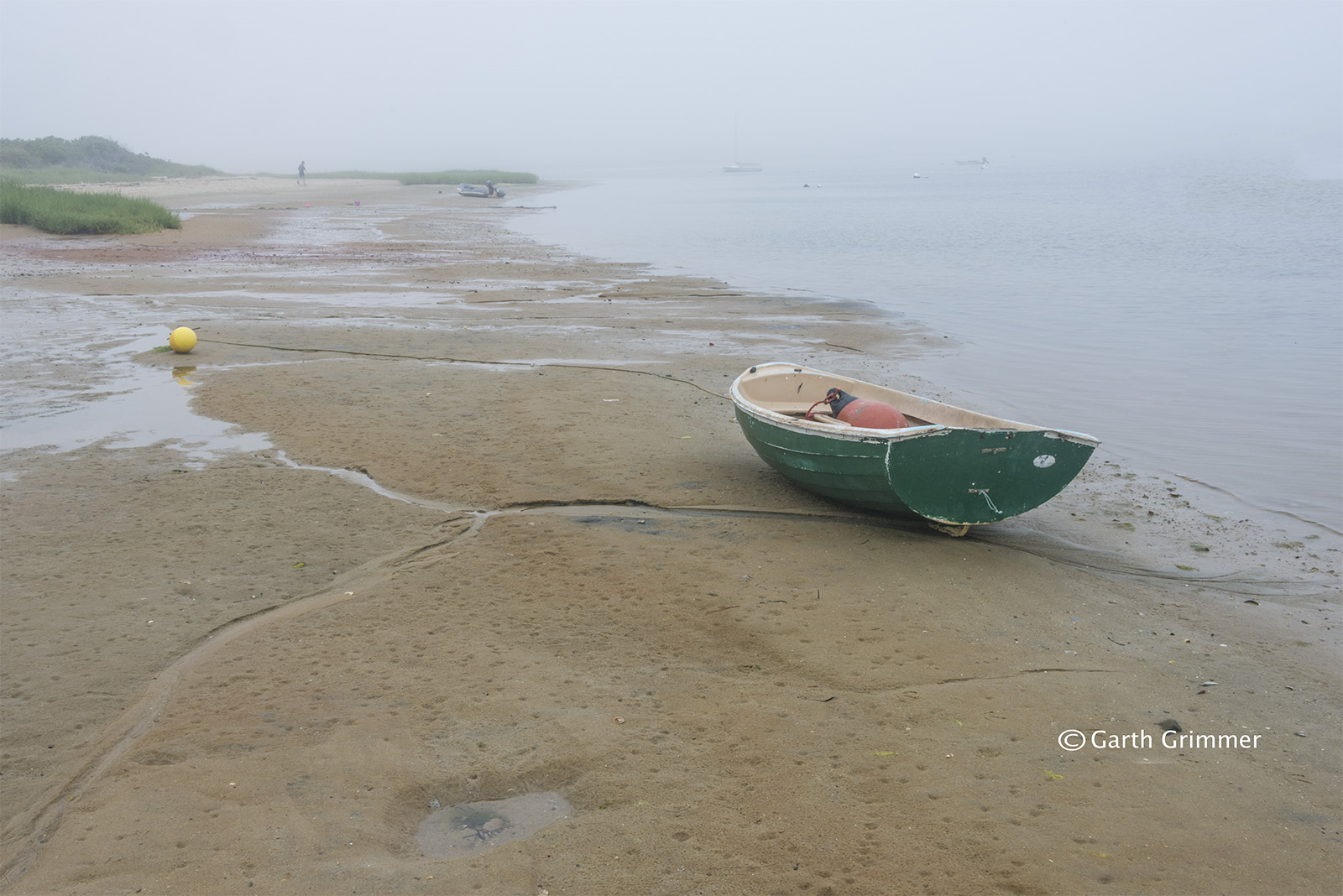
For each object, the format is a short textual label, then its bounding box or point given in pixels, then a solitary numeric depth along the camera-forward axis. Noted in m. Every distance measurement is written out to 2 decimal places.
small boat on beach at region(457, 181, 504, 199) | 61.75
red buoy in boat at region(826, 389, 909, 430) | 7.42
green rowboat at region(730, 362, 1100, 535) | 6.37
